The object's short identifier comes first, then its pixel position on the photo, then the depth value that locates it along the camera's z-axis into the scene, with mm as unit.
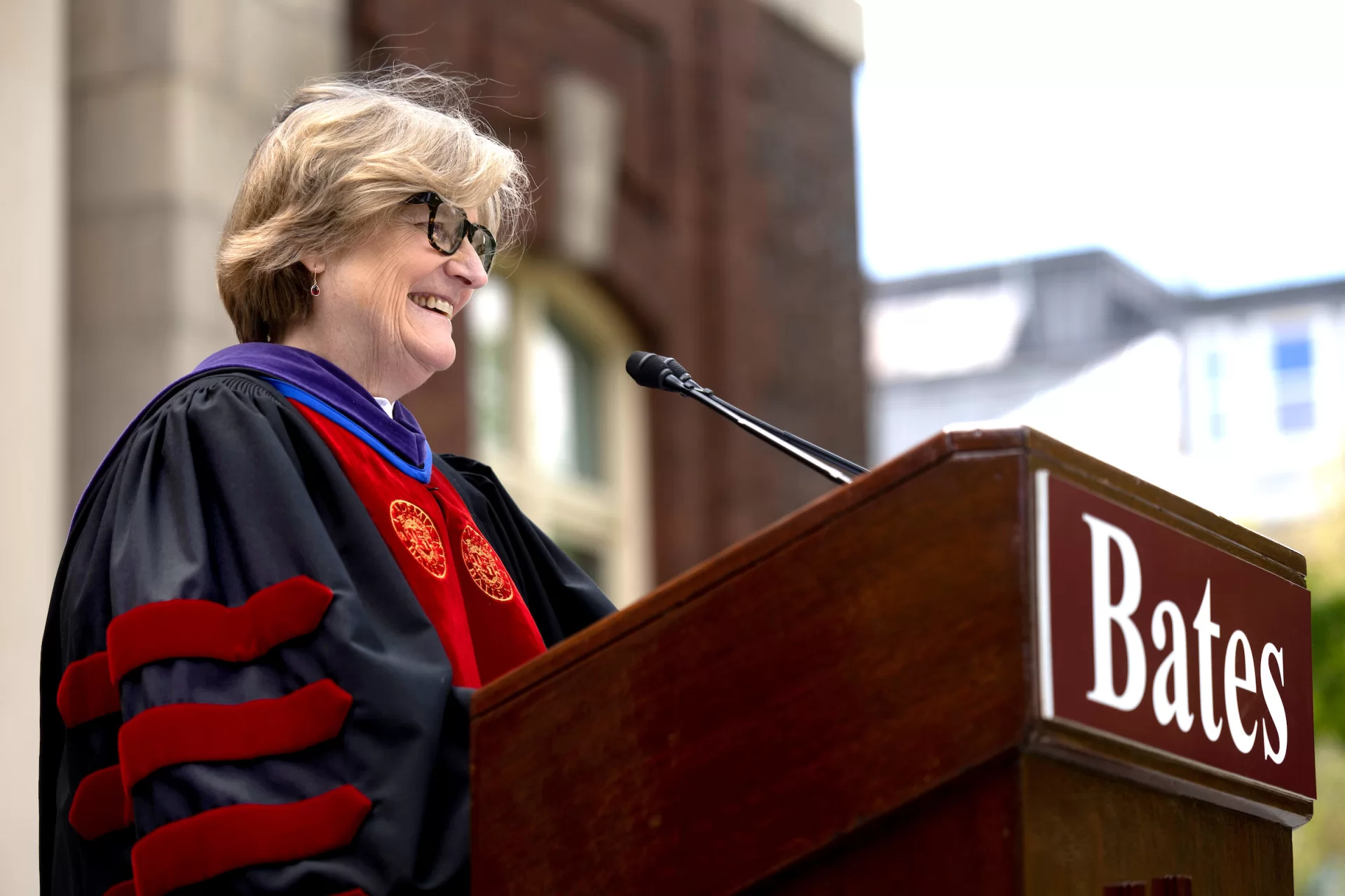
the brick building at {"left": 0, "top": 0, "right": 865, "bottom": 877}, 11266
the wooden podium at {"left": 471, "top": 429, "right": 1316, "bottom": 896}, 2975
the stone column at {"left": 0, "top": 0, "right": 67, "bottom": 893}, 10492
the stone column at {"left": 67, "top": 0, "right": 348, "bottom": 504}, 11617
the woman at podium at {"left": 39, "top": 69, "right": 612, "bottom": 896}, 3723
